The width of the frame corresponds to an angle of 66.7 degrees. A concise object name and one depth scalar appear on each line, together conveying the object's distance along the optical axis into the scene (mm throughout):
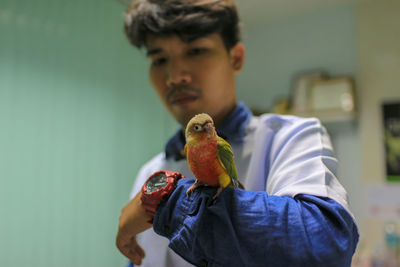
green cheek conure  358
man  368
